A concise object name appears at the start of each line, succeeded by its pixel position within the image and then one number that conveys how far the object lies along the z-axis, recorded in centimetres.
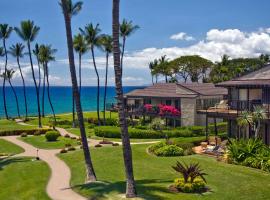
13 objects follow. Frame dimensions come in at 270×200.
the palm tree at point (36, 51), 5237
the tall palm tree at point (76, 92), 1708
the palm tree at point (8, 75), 6360
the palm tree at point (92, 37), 4598
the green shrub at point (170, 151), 2346
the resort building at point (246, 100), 2452
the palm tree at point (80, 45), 4798
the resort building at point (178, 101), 3904
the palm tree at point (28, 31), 4628
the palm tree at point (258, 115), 2242
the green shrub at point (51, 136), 3294
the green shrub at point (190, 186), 1480
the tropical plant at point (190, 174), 1515
